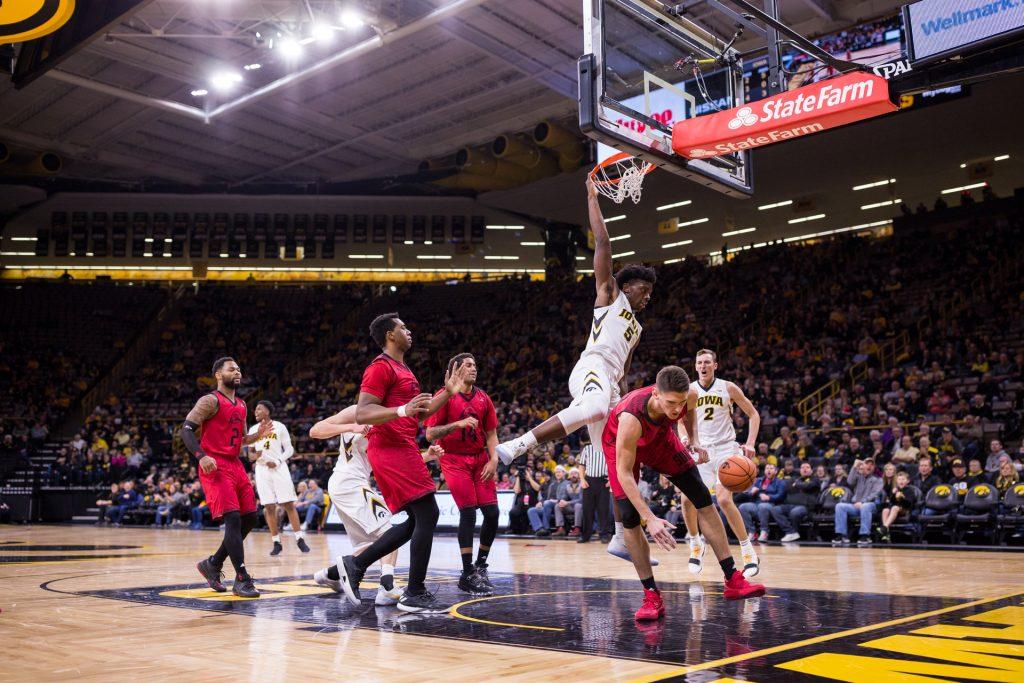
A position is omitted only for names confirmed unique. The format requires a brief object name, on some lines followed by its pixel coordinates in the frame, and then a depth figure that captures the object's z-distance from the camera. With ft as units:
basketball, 25.13
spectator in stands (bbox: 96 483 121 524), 74.97
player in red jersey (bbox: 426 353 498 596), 24.58
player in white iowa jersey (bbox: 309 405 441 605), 21.75
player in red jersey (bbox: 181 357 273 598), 23.36
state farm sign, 31.60
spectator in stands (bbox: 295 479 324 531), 62.23
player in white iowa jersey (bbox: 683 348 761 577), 27.76
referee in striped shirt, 44.73
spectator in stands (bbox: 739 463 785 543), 47.16
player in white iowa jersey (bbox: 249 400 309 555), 41.16
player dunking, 21.18
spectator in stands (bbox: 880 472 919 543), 43.11
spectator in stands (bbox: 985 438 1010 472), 43.37
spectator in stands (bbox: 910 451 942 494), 43.34
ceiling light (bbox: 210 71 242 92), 67.45
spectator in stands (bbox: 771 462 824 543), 46.50
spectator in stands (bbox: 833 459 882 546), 43.96
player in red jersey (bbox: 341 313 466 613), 19.88
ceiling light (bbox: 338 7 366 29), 57.47
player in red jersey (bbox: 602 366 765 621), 18.22
